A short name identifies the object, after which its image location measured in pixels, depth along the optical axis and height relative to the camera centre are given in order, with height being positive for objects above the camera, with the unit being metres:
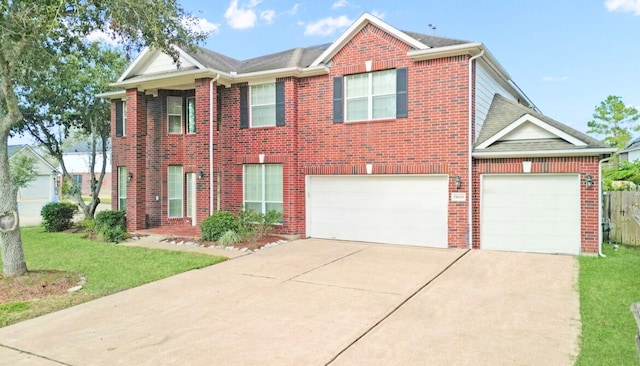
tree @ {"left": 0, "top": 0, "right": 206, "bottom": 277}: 7.72 +3.05
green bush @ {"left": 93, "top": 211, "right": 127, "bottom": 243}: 13.25 -1.56
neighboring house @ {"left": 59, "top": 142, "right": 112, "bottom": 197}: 47.12 +1.36
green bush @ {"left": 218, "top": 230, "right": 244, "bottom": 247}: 11.89 -1.72
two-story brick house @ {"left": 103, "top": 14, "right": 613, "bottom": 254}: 10.75 +0.92
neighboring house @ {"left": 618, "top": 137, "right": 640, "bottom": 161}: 32.39 +2.18
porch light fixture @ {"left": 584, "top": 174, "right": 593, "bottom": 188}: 10.02 -0.06
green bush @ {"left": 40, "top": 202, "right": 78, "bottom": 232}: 16.19 -1.46
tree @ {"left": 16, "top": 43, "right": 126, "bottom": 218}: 17.66 +3.17
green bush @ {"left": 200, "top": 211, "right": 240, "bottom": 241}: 12.34 -1.39
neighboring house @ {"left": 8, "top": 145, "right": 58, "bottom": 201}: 36.94 -0.42
